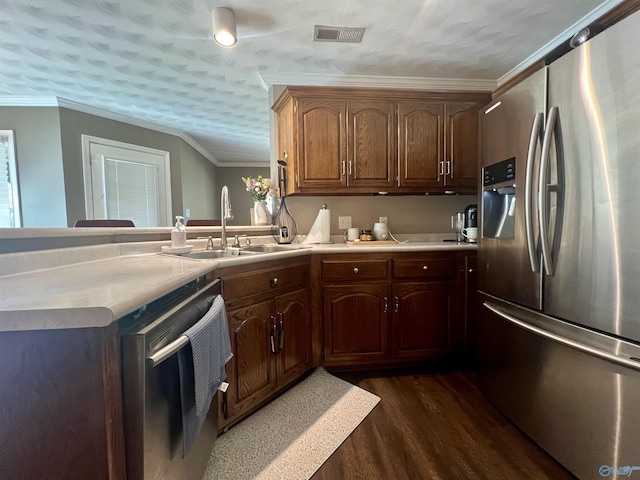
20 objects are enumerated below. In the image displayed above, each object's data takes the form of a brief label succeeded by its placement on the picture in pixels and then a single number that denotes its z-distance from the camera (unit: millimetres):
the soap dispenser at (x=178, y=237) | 1610
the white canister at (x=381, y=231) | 2461
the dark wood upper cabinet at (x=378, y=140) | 2195
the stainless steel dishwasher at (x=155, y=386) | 625
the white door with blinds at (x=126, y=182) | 3379
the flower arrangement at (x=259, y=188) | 2395
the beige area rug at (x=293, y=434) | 1222
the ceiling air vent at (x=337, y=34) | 1811
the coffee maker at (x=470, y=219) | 2268
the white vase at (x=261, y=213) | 2475
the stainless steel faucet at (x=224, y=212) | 1879
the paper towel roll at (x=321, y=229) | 2359
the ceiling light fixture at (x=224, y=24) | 1629
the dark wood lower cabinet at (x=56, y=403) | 558
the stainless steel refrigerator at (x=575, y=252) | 948
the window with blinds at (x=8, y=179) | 3020
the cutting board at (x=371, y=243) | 2166
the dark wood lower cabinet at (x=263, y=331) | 1390
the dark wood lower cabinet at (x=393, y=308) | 1949
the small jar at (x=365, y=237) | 2363
